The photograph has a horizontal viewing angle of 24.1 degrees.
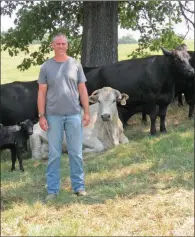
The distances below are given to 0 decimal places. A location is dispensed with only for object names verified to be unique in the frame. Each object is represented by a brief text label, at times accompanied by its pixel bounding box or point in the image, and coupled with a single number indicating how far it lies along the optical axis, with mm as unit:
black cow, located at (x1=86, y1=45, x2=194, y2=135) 9906
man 5625
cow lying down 8891
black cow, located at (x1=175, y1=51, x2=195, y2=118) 11047
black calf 8047
